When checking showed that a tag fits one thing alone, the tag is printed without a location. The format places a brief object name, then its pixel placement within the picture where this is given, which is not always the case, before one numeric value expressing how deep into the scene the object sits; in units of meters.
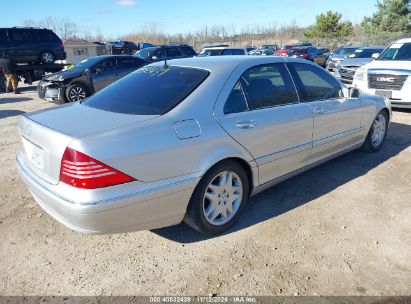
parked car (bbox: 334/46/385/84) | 12.50
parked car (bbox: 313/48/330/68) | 21.72
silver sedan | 2.49
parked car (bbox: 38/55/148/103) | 9.94
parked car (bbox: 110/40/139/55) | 37.22
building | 39.16
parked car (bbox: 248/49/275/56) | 27.76
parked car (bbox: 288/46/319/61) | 21.56
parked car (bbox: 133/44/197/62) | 14.65
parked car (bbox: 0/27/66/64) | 15.19
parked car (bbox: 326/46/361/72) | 17.29
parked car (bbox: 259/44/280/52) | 39.00
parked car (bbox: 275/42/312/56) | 24.46
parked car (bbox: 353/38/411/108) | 7.72
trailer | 15.20
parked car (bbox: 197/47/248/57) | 15.74
